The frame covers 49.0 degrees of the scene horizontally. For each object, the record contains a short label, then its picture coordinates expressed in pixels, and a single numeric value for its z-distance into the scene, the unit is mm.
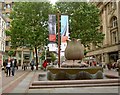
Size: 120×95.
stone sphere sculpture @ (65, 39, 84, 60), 8647
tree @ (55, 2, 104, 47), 20461
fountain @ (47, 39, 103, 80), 7881
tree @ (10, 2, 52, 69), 20859
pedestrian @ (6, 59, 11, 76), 12419
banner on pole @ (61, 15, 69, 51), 12189
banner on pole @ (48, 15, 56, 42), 13712
